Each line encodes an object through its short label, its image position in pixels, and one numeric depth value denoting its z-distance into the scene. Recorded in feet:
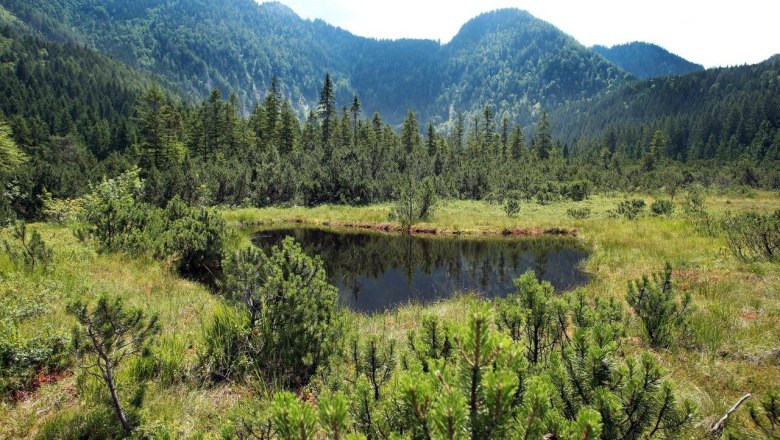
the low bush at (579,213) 91.71
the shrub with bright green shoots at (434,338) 8.93
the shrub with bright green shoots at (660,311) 17.33
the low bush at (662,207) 85.17
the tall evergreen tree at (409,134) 212.02
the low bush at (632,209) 82.94
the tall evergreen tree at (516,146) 233.35
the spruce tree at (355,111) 203.33
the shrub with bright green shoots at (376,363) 9.38
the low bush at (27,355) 12.54
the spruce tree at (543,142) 239.50
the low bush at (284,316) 15.28
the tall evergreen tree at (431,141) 216.13
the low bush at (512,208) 96.59
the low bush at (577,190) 140.48
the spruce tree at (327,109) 192.44
